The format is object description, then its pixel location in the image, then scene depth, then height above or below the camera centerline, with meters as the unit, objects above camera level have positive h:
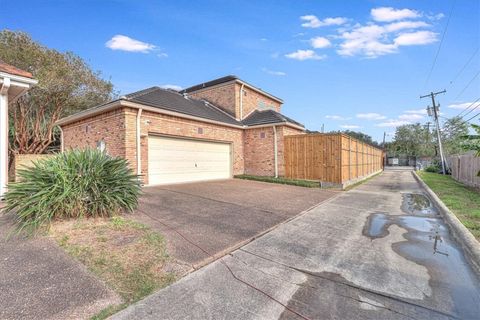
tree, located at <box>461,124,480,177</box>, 7.64 +0.62
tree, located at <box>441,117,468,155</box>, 35.06 +4.48
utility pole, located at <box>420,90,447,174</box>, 26.51 +5.59
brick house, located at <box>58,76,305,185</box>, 9.57 +1.42
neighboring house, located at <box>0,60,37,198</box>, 6.43 +1.88
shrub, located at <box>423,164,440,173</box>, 26.30 -0.98
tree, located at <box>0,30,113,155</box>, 14.55 +4.90
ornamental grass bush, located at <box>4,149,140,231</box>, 4.43 -0.51
